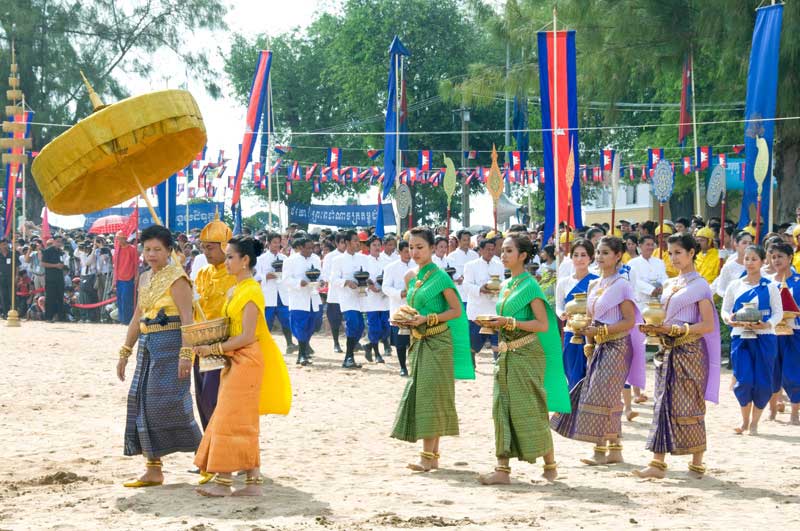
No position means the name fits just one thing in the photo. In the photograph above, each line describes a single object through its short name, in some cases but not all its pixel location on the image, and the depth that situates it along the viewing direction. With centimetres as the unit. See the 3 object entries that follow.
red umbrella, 3231
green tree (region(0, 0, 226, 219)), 3819
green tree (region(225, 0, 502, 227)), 4547
